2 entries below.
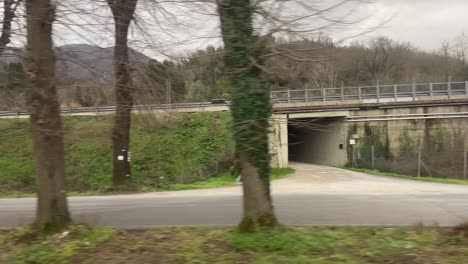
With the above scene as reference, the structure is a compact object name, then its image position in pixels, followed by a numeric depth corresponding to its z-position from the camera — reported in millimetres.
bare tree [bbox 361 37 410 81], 82188
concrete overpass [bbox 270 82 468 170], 34906
